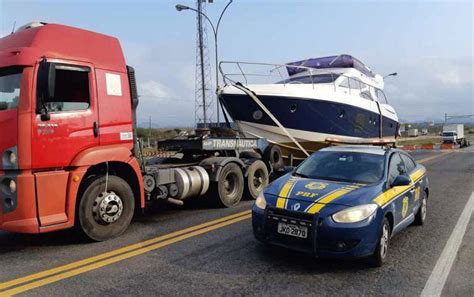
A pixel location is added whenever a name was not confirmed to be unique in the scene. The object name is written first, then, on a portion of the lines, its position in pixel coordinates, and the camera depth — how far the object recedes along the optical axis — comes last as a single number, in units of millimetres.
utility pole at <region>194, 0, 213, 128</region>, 33969
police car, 5090
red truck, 5719
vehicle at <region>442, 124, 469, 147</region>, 50469
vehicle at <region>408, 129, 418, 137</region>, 99075
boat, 13633
